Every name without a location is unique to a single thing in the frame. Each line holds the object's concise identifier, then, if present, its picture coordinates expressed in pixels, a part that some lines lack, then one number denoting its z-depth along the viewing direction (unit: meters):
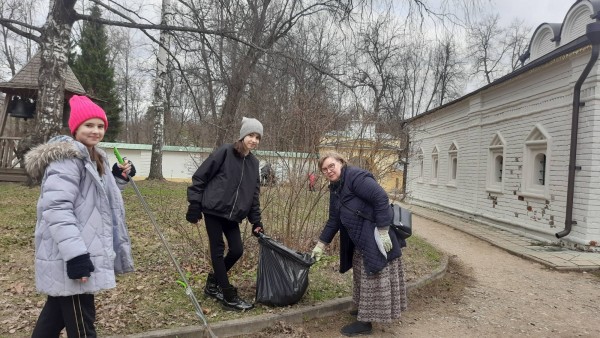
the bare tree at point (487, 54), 40.50
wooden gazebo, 13.51
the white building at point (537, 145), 8.35
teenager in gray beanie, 3.77
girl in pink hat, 2.35
